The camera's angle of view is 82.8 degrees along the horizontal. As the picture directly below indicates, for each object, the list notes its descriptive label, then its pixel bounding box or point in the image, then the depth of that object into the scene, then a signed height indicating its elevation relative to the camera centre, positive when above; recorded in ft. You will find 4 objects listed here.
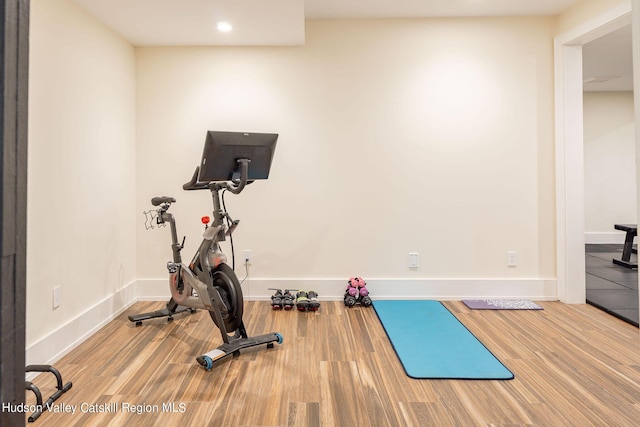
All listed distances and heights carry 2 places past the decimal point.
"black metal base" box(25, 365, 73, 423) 5.35 -2.77
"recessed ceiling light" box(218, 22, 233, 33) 9.33 +5.05
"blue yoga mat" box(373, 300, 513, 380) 6.72 -2.73
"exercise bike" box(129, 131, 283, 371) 7.16 -1.26
